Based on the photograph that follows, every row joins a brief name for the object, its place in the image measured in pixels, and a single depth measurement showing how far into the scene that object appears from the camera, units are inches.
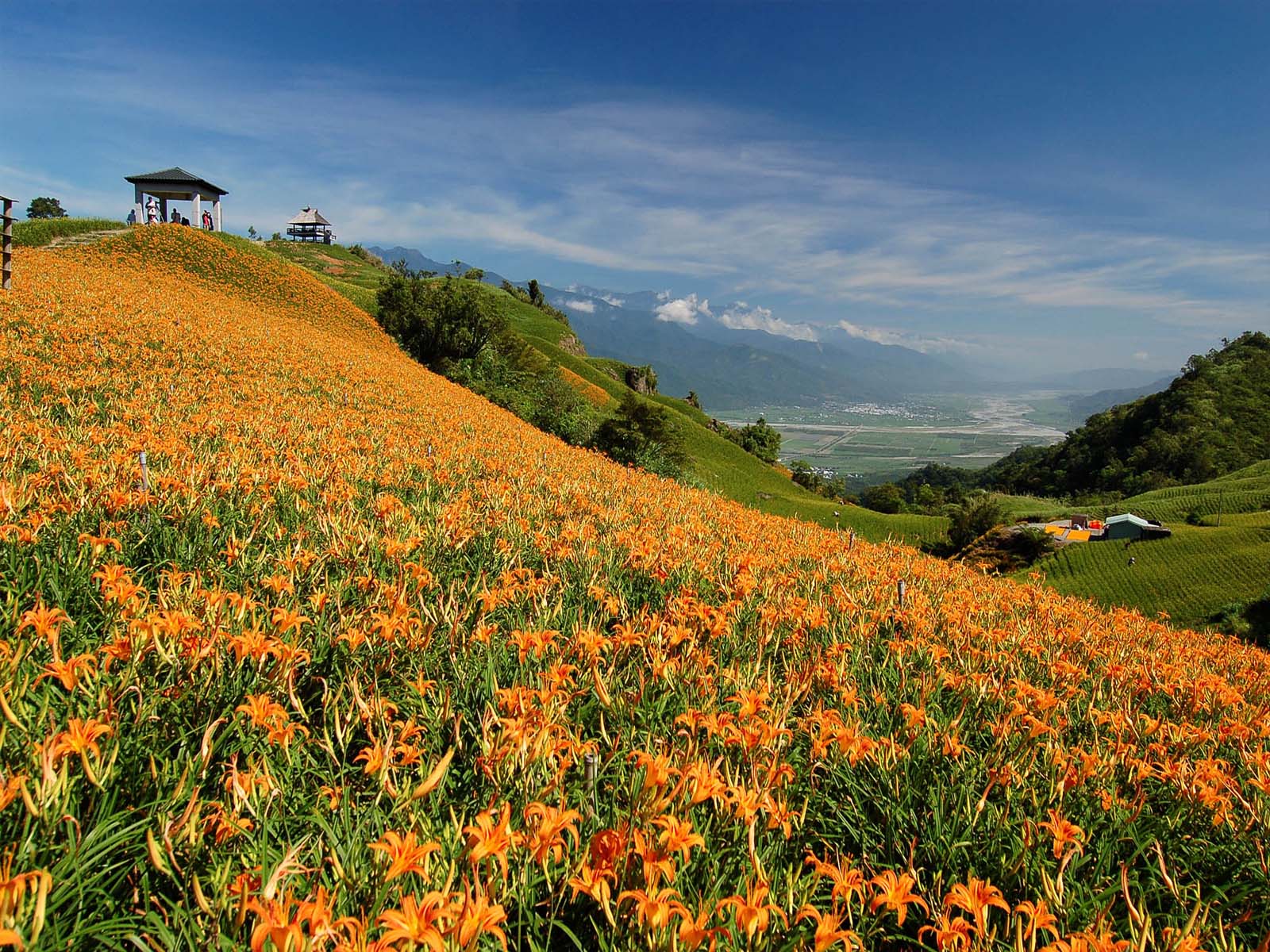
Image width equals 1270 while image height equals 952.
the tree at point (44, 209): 2381.9
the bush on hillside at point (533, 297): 3132.9
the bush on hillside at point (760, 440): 2236.7
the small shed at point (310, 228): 3078.2
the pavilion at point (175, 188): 1354.6
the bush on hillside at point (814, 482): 2182.6
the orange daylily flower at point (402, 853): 42.1
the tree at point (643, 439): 984.9
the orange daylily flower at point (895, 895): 49.5
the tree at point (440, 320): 1184.2
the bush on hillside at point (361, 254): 2907.2
